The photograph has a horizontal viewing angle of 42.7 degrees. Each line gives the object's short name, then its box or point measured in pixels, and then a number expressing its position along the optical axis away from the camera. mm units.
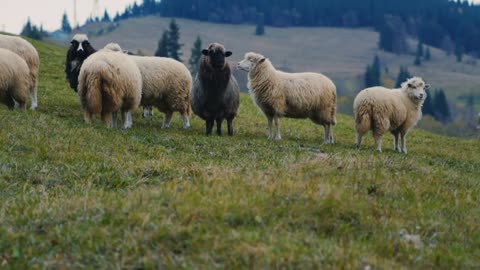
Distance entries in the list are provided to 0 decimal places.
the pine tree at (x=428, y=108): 157150
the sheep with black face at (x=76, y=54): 18438
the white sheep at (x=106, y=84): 14561
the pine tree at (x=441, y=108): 161125
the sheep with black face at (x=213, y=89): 17344
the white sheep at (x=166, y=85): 17848
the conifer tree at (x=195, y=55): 121125
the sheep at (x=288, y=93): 18234
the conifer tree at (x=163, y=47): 121562
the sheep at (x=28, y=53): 19016
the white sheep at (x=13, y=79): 15797
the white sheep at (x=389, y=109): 17078
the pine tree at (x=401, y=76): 188750
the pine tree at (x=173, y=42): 122838
